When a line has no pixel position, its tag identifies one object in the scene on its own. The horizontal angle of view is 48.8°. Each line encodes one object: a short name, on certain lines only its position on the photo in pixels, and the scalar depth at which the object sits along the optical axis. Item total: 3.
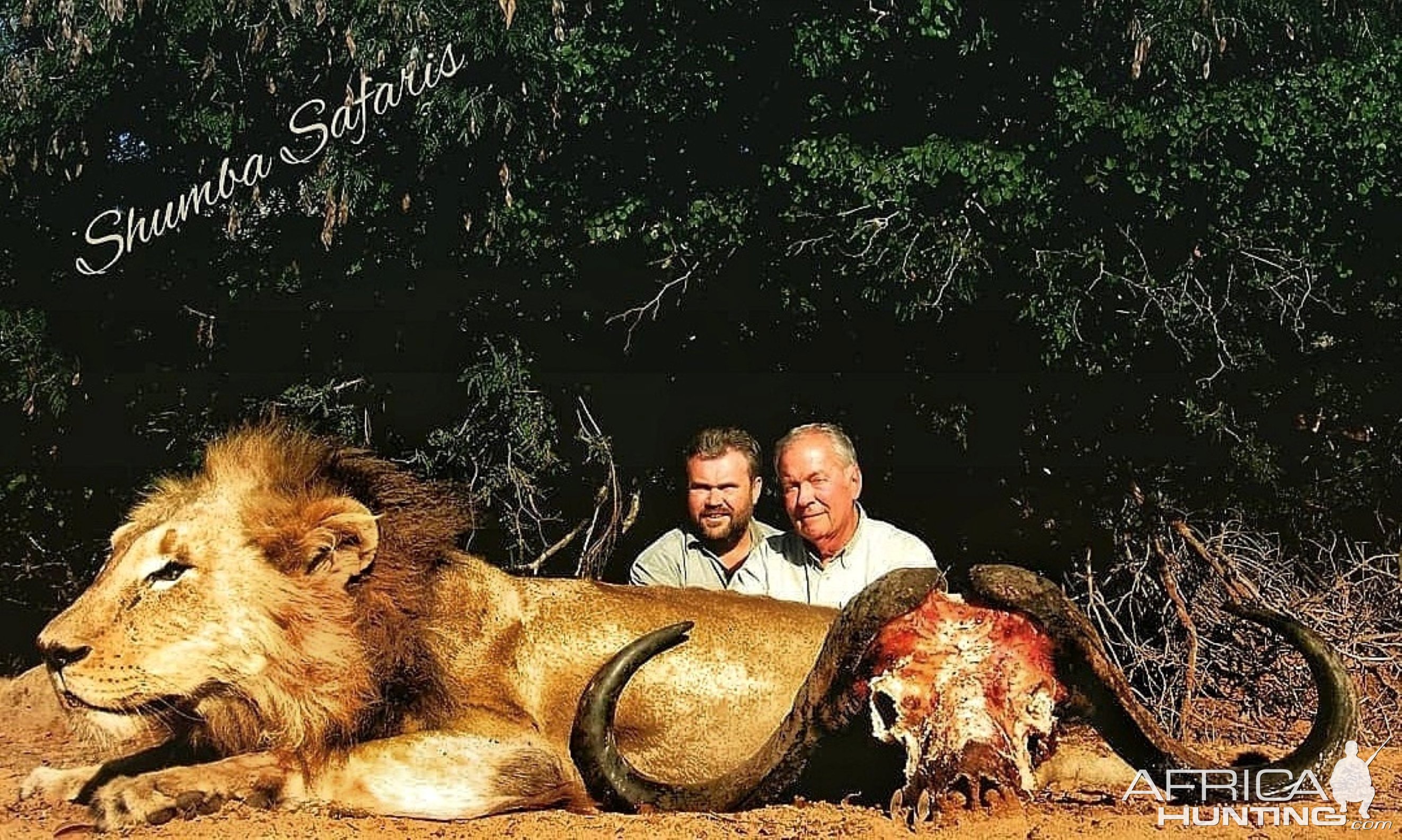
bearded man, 6.85
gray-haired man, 6.55
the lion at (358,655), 4.62
